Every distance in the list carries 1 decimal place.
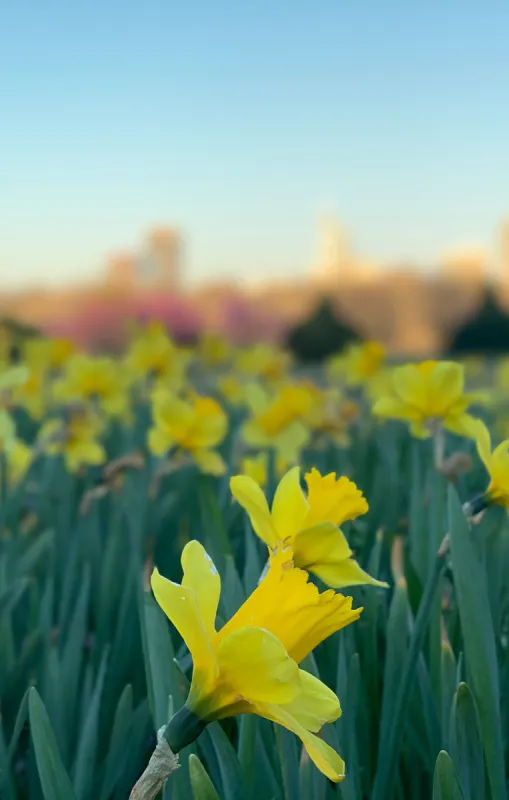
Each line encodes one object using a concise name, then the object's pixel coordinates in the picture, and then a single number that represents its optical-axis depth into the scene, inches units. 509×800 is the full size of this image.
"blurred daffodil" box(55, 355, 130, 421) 84.4
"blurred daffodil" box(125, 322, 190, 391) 95.9
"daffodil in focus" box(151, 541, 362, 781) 14.1
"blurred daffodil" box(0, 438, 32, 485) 59.6
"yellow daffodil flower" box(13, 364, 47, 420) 88.8
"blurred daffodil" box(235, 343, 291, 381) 118.1
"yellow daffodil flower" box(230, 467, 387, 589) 21.2
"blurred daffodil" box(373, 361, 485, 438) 38.8
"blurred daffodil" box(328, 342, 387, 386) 99.9
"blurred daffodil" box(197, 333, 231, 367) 132.6
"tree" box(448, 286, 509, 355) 416.2
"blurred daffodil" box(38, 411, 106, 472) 66.4
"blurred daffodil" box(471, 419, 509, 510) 26.6
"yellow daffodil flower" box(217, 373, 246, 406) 98.3
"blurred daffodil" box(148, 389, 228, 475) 50.9
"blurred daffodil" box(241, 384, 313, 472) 59.5
